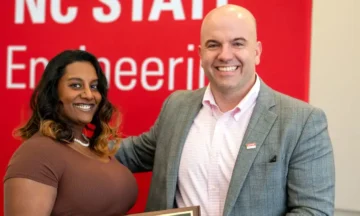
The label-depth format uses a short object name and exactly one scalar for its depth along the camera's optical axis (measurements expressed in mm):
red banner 2172
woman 1713
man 1784
